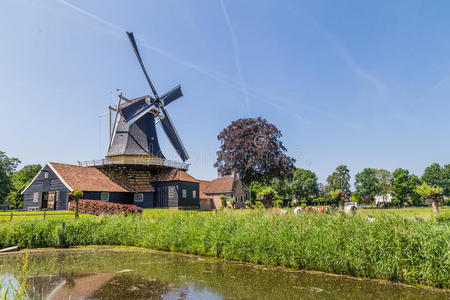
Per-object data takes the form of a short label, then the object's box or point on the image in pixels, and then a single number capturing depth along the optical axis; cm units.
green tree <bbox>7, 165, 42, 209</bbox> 4875
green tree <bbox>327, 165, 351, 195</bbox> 7544
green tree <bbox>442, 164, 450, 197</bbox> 7650
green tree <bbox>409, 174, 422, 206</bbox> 6342
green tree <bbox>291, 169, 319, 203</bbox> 6297
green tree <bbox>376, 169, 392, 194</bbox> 6994
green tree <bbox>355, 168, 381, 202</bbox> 6950
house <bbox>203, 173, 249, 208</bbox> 4375
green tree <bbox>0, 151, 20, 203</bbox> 3993
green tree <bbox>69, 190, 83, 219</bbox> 2053
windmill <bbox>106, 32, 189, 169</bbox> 3431
